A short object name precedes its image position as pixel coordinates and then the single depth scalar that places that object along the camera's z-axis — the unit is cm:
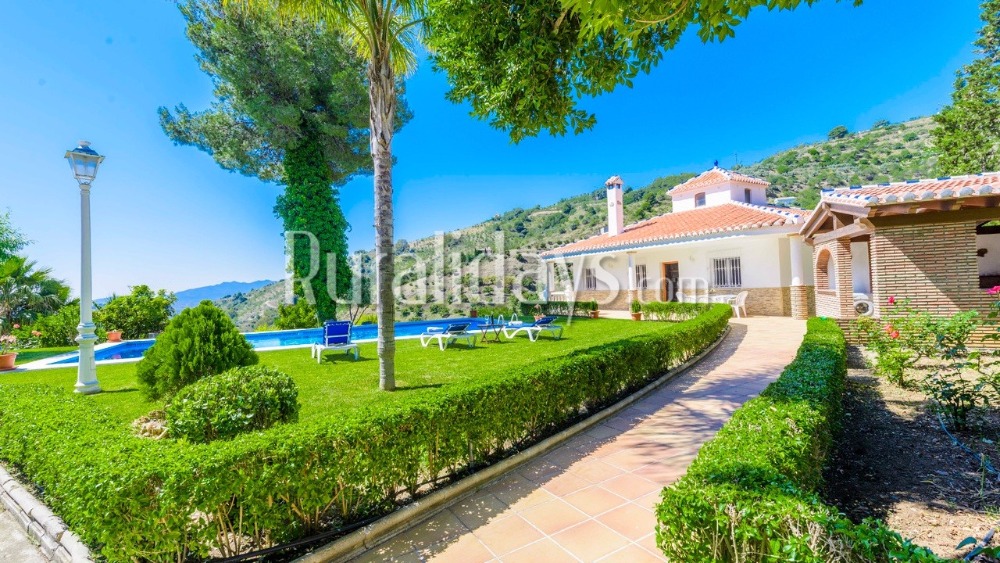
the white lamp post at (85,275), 767
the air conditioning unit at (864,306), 1039
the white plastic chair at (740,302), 1662
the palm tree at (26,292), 1590
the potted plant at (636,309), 1777
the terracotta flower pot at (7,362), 1092
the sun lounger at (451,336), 1202
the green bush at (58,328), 1592
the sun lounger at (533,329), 1325
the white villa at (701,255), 1583
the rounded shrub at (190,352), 555
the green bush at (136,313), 1697
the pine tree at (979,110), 2156
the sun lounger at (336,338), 1067
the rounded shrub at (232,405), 384
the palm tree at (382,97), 662
